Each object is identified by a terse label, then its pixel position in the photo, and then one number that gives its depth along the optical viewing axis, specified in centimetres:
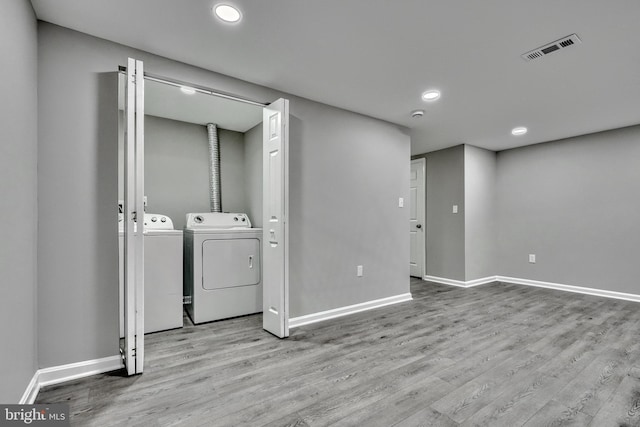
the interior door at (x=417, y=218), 536
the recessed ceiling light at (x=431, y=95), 293
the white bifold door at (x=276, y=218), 265
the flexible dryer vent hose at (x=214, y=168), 389
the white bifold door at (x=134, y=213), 195
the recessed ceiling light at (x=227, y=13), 179
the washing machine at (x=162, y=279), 280
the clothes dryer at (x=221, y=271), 310
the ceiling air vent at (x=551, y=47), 204
